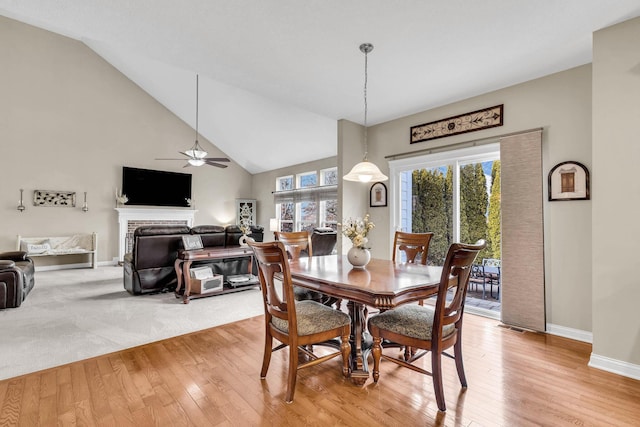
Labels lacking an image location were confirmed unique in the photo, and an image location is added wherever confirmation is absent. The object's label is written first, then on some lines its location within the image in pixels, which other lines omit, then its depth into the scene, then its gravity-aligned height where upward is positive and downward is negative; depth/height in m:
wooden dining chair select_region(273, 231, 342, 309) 3.04 -0.31
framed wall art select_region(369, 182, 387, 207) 4.60 +0.35
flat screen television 7.47 +0.76
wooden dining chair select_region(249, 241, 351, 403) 1.86 -0.70
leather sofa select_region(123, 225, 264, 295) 4.25 -0.64
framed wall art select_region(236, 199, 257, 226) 9.68 +0.17
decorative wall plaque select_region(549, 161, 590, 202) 2.82 +0.36
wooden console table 4.03 -0.60
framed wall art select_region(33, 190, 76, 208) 6.33 +0.37
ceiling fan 5.59 +1.13
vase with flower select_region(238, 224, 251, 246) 4.83 -0.28
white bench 6.05 -0.66
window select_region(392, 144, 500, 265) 3.68 +0.27
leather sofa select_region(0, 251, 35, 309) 3.62 -0.87
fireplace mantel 7.27 -0.04
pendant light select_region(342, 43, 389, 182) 2.70 +0.42
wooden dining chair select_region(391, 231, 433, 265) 2.96 -0.27
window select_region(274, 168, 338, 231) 7.57 +0.45
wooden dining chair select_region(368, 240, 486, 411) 1.77 -0.70
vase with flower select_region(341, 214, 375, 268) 2.45 -0.23
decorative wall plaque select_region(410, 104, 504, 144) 3.46 +1.19
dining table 1.77 -0.43
